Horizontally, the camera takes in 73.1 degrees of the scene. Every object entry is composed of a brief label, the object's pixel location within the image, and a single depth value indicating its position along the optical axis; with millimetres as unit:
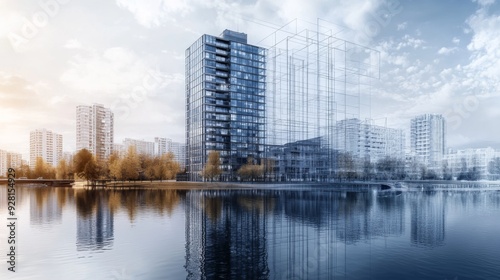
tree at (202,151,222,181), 99750
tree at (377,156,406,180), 116294
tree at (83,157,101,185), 92900
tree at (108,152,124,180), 92062
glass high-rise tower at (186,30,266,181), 115938
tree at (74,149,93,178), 98250
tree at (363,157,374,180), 111250
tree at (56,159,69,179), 125750
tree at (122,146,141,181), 92312
